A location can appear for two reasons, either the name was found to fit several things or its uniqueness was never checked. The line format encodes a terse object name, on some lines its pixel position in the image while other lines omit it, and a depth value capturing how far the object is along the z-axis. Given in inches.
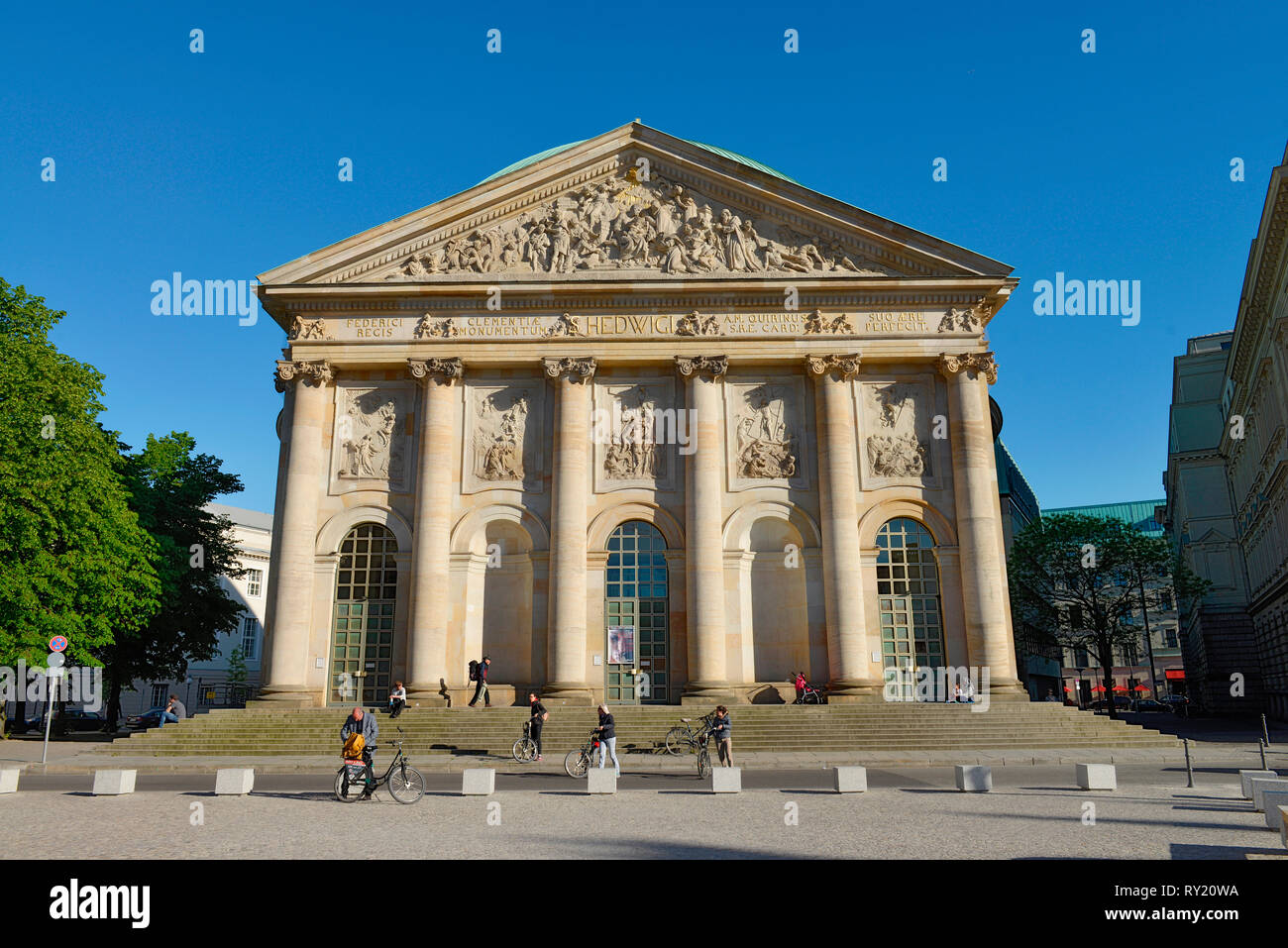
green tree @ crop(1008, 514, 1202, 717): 1968.5
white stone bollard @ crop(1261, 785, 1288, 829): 482.6
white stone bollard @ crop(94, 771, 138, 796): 705.0
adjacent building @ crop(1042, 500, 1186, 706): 3775.8
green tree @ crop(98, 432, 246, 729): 1588.3
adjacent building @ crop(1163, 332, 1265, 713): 2130.9
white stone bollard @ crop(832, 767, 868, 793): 669.3
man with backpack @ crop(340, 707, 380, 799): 654.5
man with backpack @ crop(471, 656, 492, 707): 1189.7
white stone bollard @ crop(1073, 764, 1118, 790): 669.9
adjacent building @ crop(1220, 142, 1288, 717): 1389.0
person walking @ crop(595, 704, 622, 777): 810.2
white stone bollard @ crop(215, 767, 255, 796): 678.5
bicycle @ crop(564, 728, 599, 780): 824.3
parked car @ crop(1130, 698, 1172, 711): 2891.2
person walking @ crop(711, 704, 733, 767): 847.7
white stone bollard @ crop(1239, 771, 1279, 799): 598.5
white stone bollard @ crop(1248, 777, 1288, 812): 517.7
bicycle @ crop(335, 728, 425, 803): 633.6
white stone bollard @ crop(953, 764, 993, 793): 657.6
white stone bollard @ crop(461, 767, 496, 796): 672.4
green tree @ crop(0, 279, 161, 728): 1210.6
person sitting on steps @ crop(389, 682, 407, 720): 1136.8
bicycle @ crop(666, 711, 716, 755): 988.6
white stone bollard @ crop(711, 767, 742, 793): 670.5
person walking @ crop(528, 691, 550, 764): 936.9
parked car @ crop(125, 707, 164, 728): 1625.1
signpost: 977.5
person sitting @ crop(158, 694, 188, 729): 1114.5
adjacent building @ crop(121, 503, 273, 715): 2581.2
